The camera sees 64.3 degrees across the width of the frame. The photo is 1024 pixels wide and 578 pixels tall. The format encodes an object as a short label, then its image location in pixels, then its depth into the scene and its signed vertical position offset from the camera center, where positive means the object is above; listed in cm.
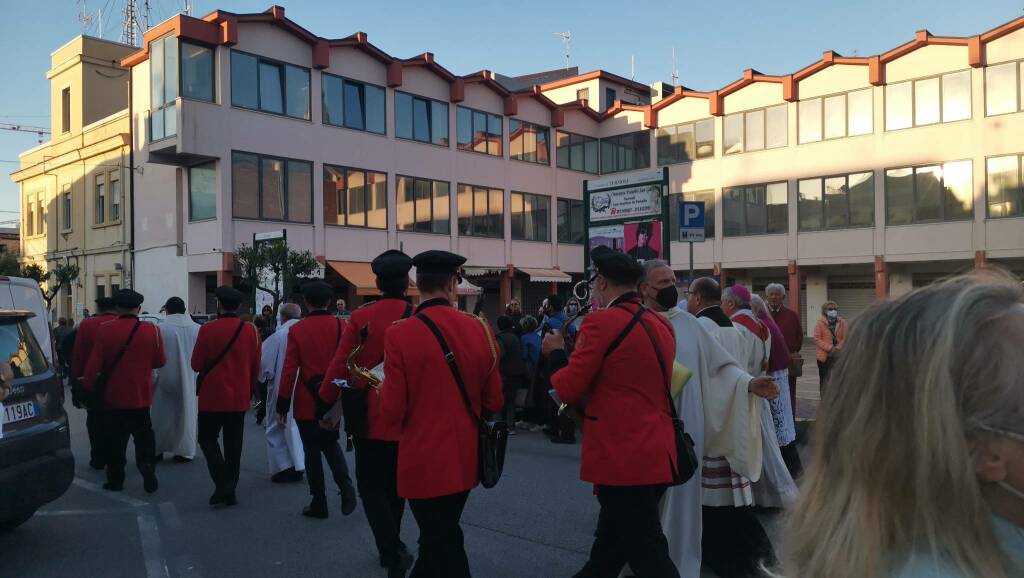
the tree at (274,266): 1992 +59
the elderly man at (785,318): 983 -42
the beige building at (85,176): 3077 +482
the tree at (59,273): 2794 +70
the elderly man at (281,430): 832 -145
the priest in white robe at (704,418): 483 -80
